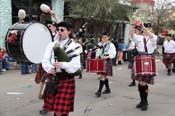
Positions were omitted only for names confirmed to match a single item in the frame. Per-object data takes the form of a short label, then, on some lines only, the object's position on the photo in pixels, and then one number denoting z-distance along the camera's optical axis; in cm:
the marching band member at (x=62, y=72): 514
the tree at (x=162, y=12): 3075
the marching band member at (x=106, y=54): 893
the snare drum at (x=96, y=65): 897
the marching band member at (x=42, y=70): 672
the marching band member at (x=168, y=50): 1470
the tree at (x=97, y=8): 1753
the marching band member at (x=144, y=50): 742
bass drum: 618
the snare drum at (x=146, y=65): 741
